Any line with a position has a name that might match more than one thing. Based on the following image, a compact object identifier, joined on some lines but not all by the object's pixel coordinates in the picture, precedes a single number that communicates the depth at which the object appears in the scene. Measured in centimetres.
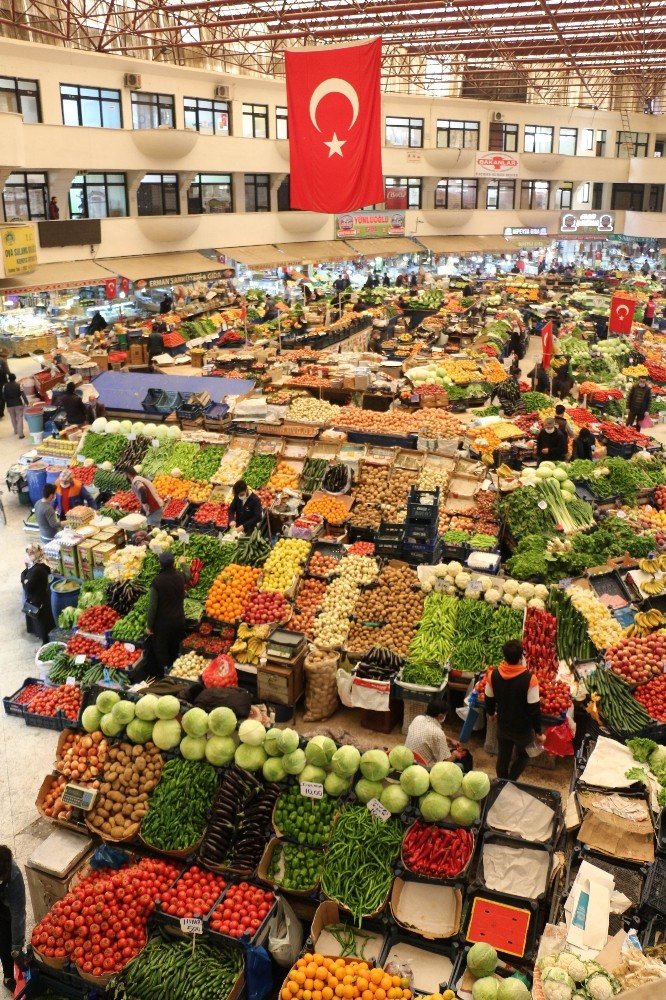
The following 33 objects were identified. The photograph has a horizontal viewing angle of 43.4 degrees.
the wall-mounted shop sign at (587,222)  3801
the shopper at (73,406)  1103
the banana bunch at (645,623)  650
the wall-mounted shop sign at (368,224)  2983
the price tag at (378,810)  459
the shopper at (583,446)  1024
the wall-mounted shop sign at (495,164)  3353
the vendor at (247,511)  817
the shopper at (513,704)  528
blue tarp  1127
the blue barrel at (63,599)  780
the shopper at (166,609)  657
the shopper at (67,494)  906
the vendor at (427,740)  537
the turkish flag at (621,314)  1570
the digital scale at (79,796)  490
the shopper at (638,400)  1336
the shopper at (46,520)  837
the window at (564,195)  3812
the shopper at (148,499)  863
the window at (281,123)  2789
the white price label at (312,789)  470
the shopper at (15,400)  1328
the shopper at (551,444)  1002
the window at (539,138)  3634
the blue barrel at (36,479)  1038
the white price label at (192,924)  423
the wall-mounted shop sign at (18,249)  1529
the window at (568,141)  3747
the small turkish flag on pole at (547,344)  1462
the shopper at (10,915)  419
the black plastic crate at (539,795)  477
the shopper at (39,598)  757
